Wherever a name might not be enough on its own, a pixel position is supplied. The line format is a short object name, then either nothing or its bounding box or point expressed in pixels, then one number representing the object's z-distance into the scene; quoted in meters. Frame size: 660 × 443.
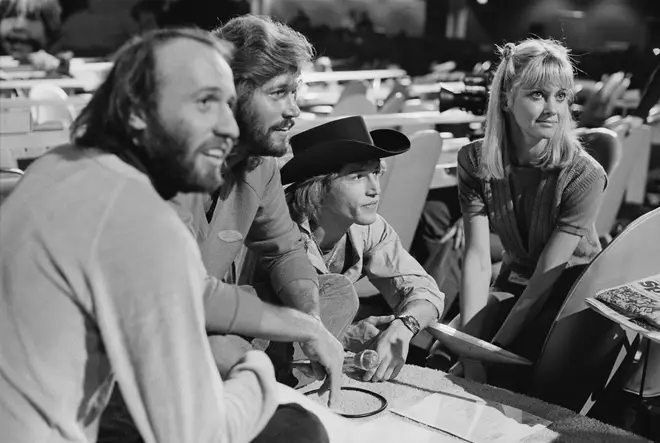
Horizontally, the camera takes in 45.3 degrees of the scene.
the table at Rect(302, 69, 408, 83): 6.18
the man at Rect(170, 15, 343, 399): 1.46
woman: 2.14
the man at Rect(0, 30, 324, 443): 0.84
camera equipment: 2.99
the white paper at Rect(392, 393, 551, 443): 1.52
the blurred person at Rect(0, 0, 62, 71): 8.21
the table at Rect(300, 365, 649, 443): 1.51
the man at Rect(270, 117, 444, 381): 1.79
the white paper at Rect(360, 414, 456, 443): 1.48
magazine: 1.58
